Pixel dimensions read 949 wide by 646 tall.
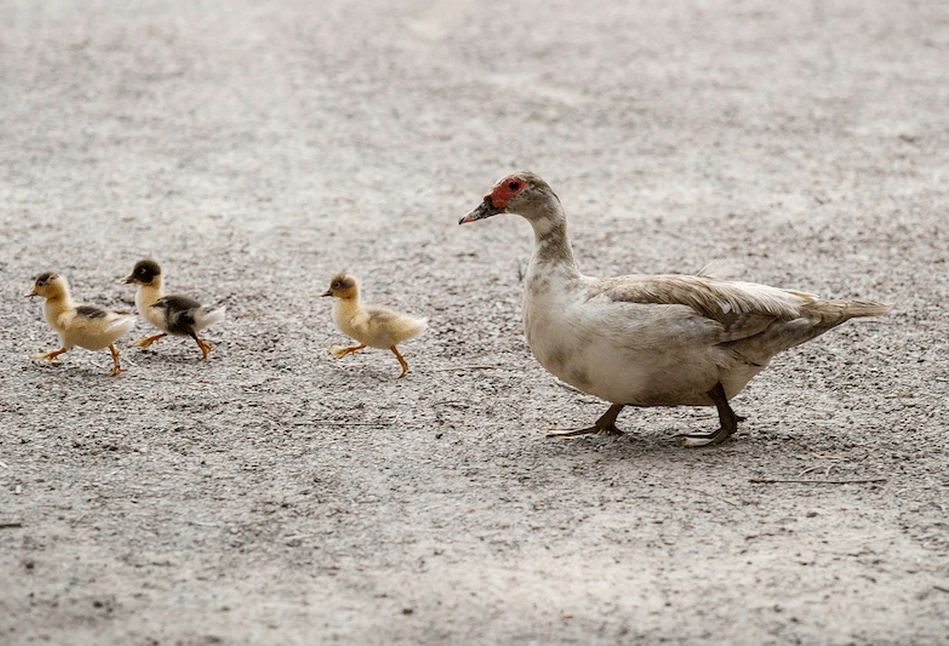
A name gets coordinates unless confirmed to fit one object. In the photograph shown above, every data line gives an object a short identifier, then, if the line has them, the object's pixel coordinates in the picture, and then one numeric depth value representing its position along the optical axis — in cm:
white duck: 1050
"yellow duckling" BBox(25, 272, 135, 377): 1259
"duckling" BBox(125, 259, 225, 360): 1309
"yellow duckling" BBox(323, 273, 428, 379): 1284
